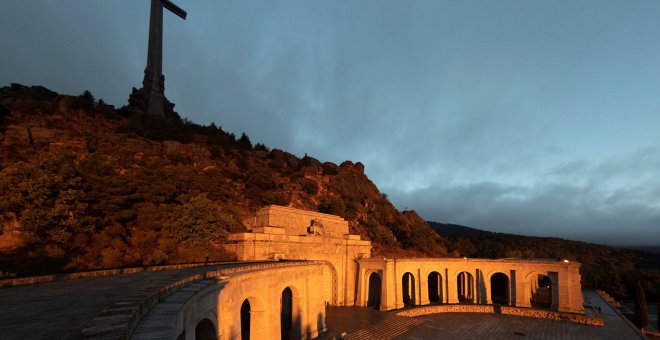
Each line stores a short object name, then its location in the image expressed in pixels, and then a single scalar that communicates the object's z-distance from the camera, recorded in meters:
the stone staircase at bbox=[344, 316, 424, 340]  22.83
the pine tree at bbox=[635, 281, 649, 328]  30.22
